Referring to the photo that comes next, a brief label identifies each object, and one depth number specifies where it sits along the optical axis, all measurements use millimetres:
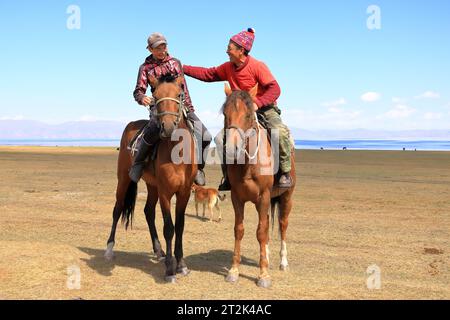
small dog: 15128
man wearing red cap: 7906
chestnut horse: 7066
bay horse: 7223
